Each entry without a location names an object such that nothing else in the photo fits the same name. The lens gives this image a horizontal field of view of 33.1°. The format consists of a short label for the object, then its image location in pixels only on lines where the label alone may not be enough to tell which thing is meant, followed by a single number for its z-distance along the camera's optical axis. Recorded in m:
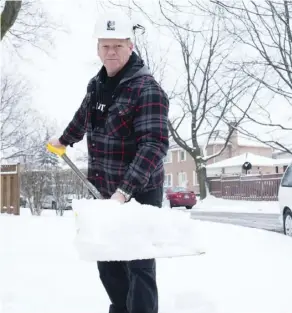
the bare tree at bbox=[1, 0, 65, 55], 7.34
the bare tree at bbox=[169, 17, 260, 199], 27.91
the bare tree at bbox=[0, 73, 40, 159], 35.92
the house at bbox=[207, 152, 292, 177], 39.19
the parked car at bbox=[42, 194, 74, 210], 13.72
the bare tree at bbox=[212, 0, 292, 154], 9.42
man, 2.34
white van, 8.37
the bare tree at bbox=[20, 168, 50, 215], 13.35
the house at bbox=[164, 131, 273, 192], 52.06
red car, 22.91
